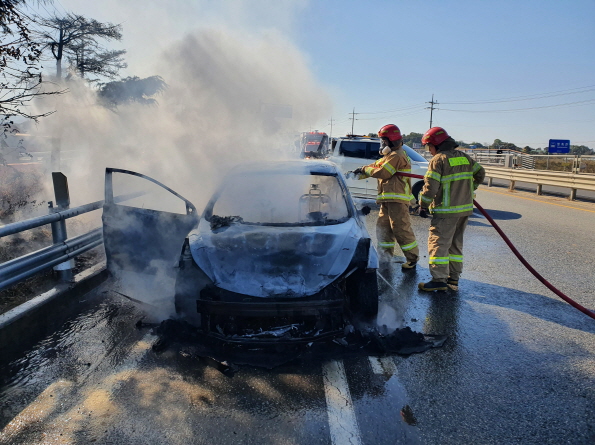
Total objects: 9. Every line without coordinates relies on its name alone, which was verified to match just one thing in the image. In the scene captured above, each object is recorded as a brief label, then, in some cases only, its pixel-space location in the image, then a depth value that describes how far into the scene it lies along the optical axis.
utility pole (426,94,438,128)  71.81
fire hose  4.12
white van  11.56
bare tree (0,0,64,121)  4.46
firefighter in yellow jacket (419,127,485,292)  5.09
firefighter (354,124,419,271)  6.02
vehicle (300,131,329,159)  17.16
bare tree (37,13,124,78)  10.80
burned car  3.32
